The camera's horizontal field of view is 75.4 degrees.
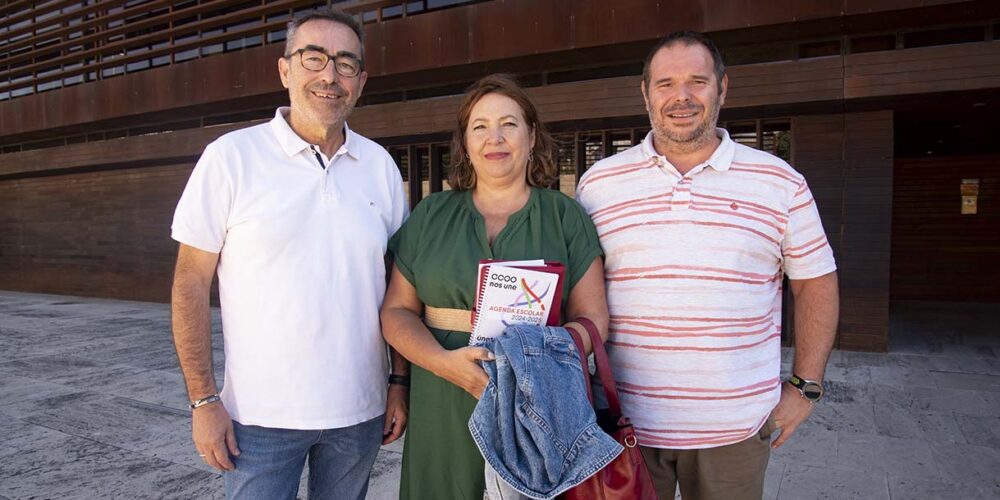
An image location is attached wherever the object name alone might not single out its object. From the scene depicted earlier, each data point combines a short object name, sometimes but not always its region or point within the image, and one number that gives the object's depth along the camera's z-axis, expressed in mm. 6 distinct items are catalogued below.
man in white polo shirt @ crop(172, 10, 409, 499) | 1986
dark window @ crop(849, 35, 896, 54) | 7113
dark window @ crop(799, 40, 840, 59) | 7285
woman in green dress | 1991
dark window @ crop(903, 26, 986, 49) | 6789
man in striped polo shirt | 2041
